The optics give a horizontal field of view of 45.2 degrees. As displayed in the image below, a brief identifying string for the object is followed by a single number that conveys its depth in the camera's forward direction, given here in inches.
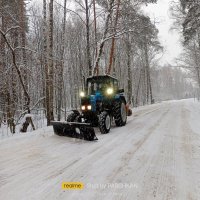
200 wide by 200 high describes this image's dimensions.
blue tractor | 312.6
